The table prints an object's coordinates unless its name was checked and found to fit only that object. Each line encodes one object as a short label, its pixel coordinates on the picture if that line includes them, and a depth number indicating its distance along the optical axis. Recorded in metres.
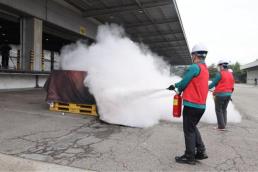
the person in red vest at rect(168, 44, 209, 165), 3.90
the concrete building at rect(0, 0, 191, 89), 14.14
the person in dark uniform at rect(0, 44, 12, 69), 26.44
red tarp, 7.38
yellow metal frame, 7.42
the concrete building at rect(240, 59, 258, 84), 66.62
